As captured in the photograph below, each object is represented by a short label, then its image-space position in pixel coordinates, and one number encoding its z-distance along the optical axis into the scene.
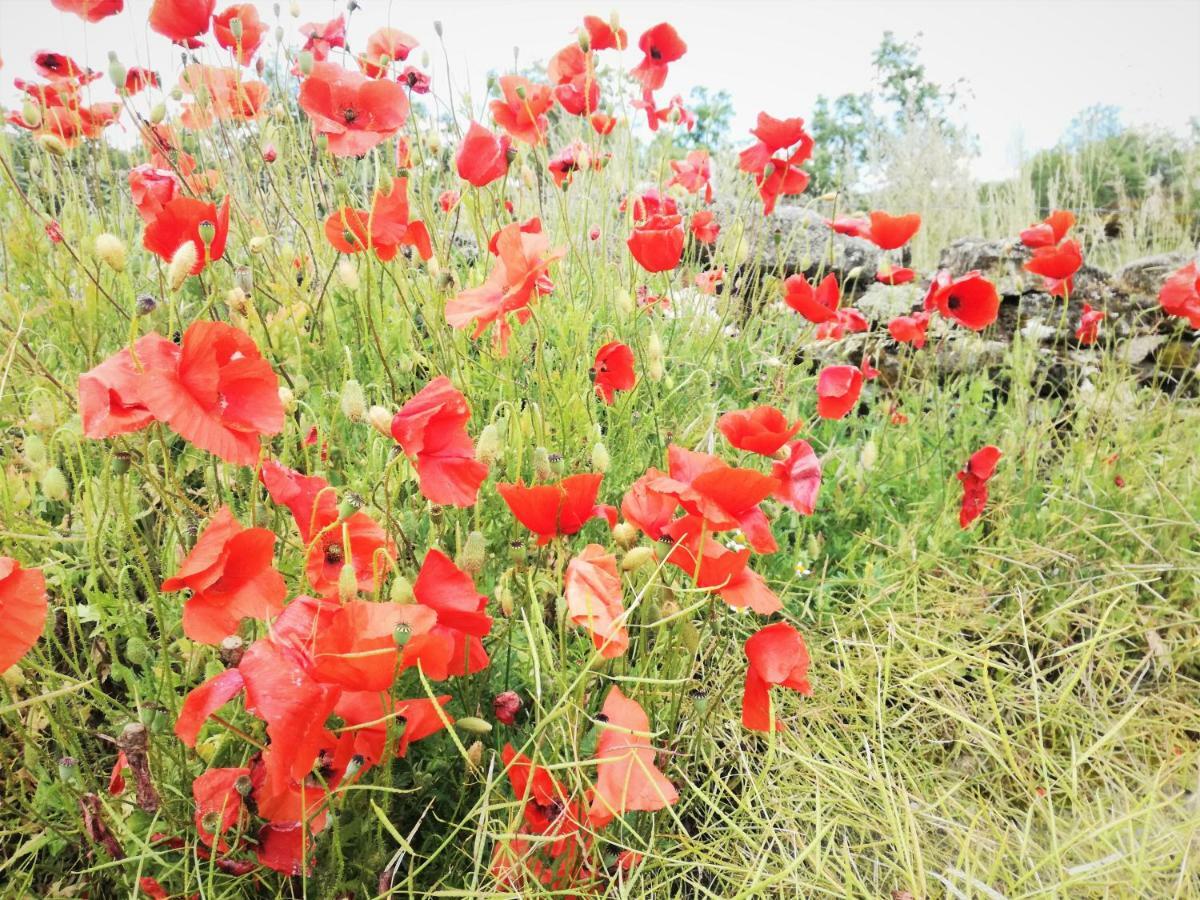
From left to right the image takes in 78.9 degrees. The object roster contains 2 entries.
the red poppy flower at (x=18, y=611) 0.63
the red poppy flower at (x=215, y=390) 0.75
